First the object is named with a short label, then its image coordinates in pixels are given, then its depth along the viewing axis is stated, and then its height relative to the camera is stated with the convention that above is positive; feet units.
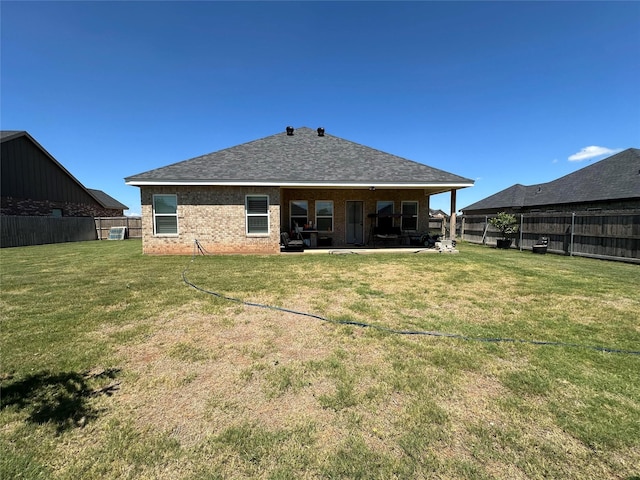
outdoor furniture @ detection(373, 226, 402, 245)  45.44 -1.37
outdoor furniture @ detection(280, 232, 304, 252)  41.14 -2.69
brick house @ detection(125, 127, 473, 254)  38.68 +4.16
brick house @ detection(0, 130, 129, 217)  59.72 +10.37
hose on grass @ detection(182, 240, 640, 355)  11.57 -4.92
